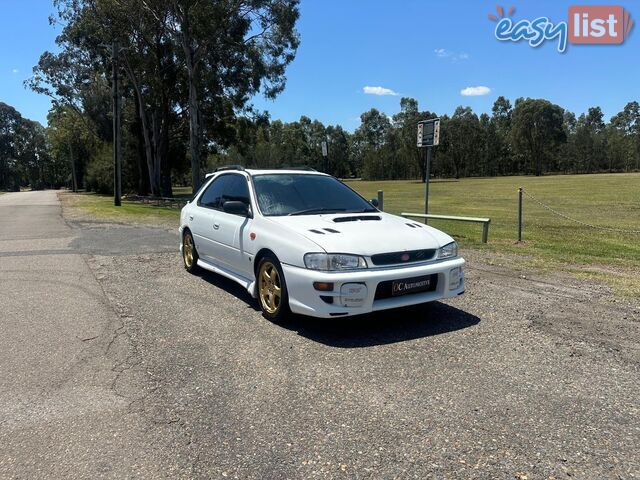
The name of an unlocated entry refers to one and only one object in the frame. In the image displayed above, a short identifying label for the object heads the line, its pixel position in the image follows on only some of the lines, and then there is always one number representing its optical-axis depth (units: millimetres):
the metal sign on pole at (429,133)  11453
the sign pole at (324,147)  14966
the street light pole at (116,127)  25139
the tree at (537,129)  97438
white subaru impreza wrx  4598
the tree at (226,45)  24606
